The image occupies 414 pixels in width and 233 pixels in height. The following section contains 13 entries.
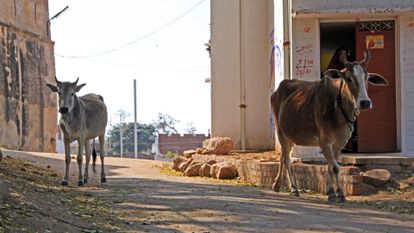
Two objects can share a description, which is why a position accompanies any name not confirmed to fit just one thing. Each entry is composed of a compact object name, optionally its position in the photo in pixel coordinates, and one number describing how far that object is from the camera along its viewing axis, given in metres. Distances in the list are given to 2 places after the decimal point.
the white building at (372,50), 12.35
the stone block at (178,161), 16.48
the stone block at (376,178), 10.72
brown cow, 9.09
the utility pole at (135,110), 44.47
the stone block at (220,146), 15.94
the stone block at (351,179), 10.45
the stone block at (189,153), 17.22
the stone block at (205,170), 14.27
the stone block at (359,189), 10.45
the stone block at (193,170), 14.68
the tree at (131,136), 62.47
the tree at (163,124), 68.50
